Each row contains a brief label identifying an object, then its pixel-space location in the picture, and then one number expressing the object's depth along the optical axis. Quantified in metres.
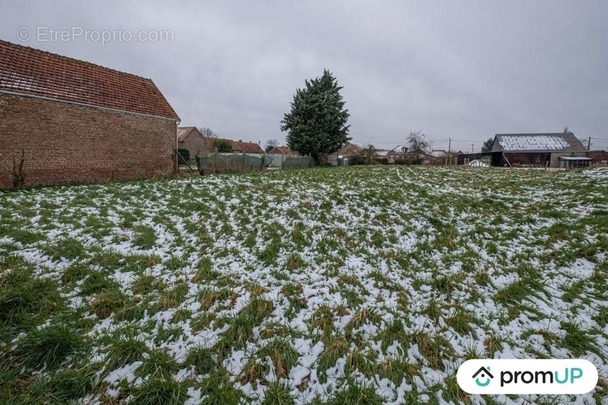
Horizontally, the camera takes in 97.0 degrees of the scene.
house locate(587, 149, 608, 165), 35.53
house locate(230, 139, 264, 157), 57.47
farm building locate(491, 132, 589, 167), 35.88
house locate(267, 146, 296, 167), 66.78
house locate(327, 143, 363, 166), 33.41
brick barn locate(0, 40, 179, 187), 10.67
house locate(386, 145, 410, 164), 56.74
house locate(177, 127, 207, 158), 44.62
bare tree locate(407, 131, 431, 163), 48.13
